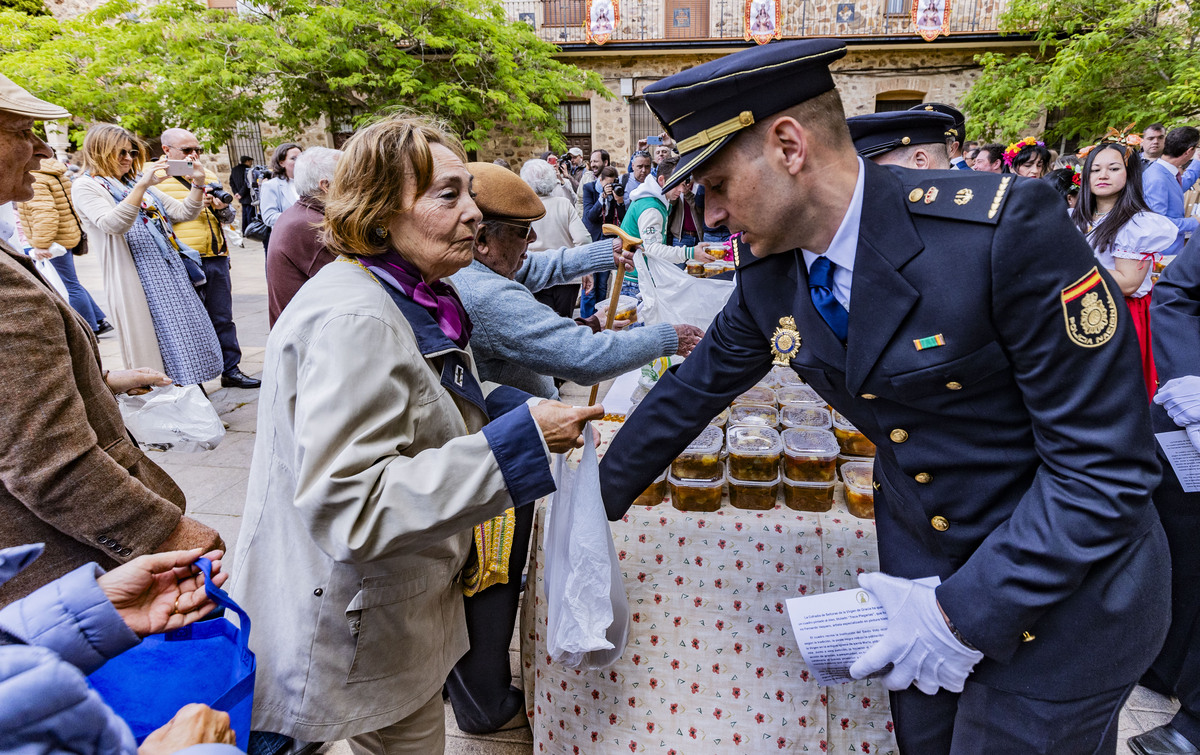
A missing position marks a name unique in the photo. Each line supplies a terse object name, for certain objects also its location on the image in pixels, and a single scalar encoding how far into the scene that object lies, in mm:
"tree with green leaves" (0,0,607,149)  12156
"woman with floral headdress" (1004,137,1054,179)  5688
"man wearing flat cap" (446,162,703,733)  1931
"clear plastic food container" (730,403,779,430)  2311
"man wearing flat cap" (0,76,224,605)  1270
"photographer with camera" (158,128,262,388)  4492
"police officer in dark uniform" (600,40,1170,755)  1080
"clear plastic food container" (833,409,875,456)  2201
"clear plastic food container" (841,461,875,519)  1968
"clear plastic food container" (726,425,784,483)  2033
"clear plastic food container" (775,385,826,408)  2490
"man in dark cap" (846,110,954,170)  3037
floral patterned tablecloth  1836
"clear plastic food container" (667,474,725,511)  2045
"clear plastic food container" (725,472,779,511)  2041
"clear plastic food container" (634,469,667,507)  2100
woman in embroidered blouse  3422
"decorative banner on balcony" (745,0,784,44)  16812
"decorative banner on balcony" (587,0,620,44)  17125
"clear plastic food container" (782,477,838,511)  2004
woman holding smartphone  3941
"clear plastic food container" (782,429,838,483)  1992
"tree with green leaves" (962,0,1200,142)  10430
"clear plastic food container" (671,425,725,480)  2061
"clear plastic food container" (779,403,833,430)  2312
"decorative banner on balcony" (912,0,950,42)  15695
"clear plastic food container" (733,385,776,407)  2504
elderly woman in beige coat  1097
